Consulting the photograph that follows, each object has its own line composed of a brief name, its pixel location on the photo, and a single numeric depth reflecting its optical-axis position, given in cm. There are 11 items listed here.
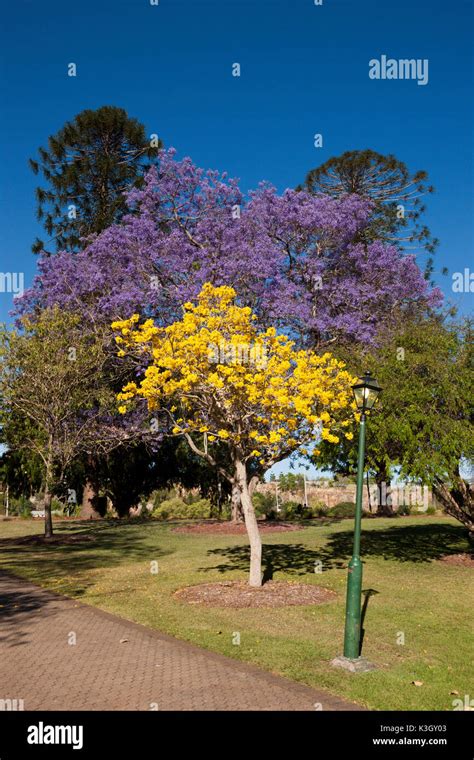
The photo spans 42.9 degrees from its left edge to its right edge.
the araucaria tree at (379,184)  3338
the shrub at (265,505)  3403
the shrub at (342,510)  3611
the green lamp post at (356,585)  804
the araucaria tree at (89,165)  3416
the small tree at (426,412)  1458
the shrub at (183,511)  3706
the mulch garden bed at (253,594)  1174
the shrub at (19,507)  4293
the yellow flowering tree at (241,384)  1170
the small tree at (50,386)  2259
